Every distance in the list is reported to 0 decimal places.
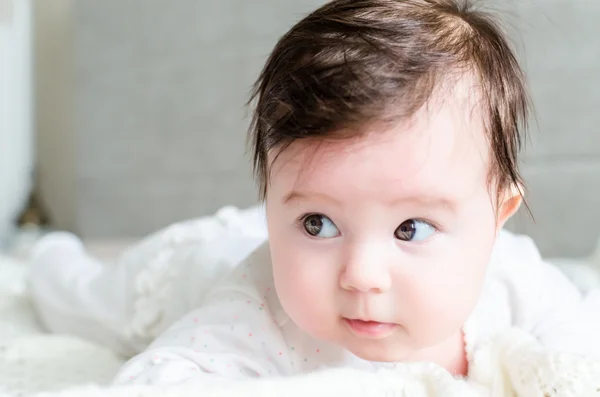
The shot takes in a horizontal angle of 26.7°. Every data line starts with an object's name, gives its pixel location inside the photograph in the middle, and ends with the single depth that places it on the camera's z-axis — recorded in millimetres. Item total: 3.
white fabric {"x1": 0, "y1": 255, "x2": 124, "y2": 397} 670
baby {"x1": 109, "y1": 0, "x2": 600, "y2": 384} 558
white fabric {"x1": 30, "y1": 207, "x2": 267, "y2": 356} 767
